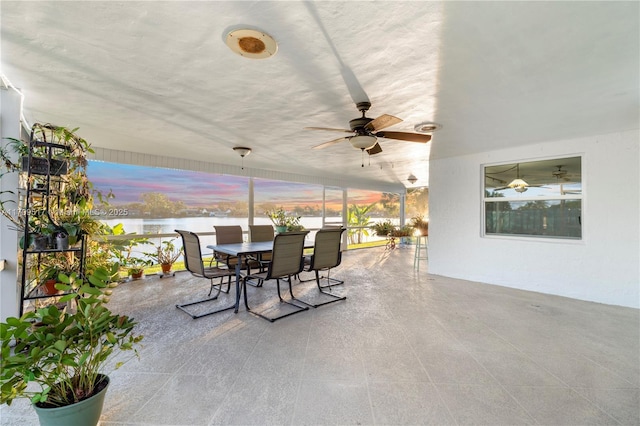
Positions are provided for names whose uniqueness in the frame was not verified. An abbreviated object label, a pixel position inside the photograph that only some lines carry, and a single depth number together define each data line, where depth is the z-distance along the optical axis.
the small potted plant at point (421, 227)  6.41
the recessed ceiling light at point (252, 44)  1.78
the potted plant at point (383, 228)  9.81
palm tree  10.09
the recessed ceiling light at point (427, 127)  3.53
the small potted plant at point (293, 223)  6.16
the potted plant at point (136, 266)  5.12
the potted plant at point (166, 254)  5.49
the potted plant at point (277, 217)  6.68
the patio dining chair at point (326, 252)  3.95
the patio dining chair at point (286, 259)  3.41
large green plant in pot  1.19
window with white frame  4.29
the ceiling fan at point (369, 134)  2.81
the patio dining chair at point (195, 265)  3.40
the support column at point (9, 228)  2.47
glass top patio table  3.53
